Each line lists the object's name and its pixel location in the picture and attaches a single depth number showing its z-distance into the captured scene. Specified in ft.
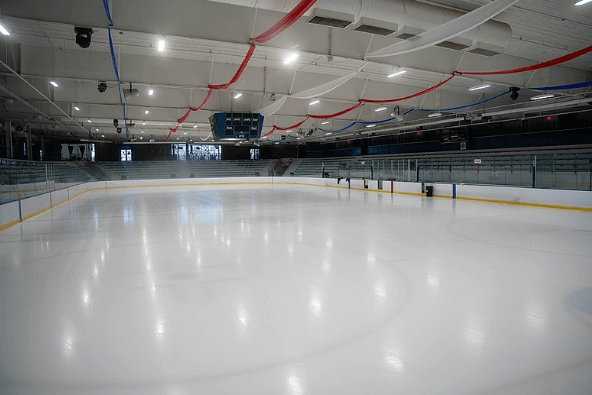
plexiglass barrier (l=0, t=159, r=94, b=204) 29.89
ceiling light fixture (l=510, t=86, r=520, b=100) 39.43
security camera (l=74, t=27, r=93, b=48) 20.88
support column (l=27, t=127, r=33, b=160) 82.04
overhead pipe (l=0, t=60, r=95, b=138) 26.08
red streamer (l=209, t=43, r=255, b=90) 21.95
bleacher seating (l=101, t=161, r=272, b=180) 102.08
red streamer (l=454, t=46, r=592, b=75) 19.90
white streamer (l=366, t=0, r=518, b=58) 16.57
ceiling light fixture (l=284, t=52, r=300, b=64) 26.78
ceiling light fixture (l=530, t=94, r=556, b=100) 43.11
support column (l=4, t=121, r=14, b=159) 69.21
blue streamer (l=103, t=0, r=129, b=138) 17.63
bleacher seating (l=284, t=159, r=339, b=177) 89.98
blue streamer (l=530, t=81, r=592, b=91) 29.91
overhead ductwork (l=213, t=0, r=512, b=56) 17.81
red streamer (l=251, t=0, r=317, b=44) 14.30
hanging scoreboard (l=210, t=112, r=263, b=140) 48.85
